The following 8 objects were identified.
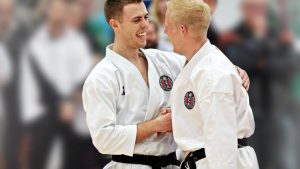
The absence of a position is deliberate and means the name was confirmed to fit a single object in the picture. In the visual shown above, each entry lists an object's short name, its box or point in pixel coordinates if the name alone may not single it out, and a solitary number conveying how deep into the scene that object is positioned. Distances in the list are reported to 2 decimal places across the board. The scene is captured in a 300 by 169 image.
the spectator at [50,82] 13.23
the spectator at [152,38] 9.43
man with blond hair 5.90
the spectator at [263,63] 12.99
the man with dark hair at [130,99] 6.64
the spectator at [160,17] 10.25
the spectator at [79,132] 13.15
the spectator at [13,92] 13.32
